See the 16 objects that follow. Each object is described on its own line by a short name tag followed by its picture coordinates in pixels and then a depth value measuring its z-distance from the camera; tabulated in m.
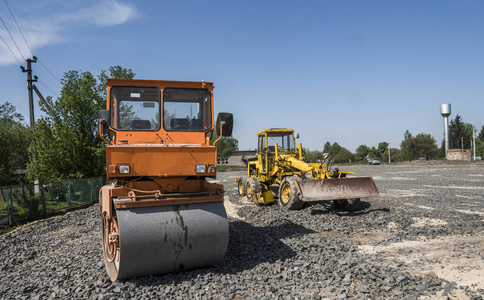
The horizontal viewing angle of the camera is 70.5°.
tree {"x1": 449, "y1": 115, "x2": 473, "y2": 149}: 79.69
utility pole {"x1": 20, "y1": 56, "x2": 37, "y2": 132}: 18.66
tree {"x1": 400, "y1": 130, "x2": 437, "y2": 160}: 76.94
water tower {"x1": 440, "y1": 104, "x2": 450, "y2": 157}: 73.25
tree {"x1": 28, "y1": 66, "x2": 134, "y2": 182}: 17.56
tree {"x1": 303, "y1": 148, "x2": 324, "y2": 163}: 81.31
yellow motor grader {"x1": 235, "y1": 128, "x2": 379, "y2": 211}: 10.50
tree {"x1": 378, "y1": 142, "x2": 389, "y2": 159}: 93.11
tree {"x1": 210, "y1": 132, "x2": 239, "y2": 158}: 70.94
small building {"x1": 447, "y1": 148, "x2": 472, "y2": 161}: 57.62
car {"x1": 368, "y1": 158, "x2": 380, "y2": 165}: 59.88
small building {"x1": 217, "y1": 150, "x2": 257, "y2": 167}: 72.75
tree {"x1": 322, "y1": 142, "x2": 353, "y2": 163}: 86.88
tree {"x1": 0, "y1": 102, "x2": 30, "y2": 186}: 30.94
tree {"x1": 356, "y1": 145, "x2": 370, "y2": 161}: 94.88
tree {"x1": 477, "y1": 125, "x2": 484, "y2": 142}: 93.86
